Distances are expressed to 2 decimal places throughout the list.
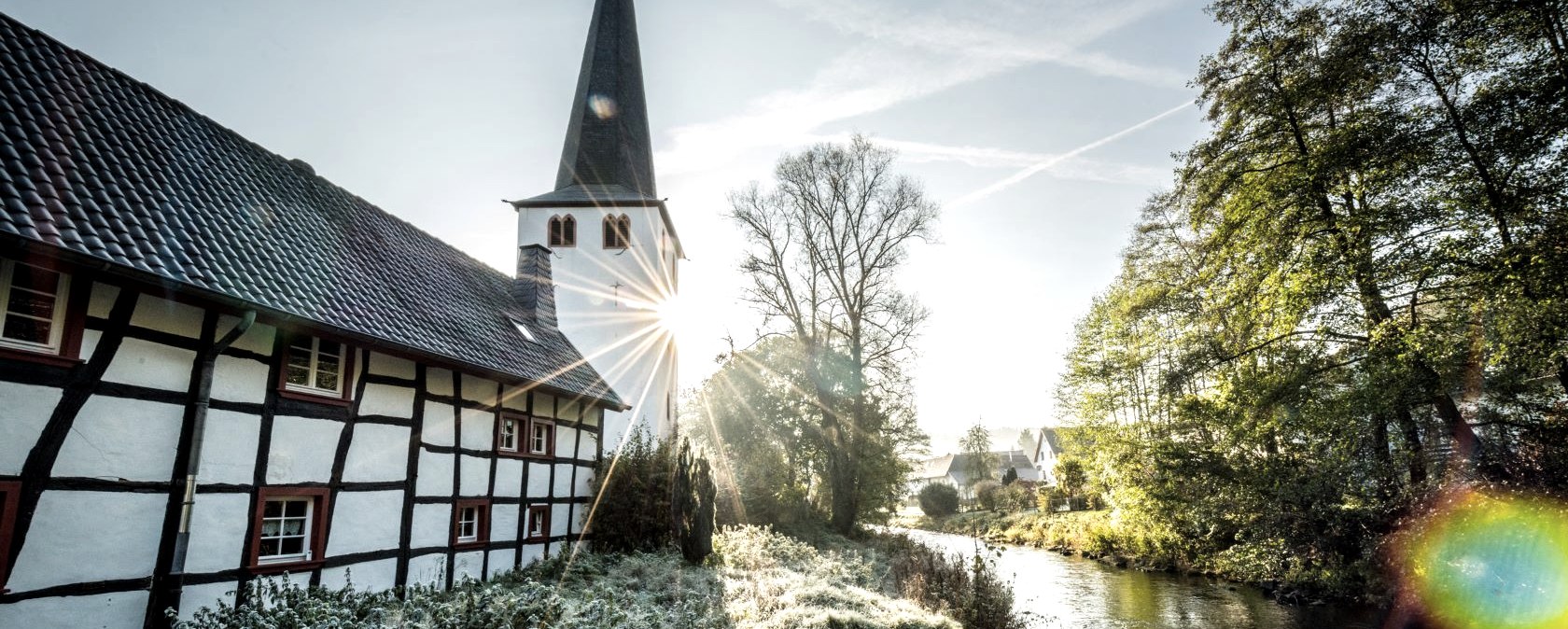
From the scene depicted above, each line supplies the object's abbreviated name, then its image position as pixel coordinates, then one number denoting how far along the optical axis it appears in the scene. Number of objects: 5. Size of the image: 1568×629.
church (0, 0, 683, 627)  5.74
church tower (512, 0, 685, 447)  20.61
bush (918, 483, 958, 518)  44.44
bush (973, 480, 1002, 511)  41.22
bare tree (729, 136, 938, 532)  22.66
